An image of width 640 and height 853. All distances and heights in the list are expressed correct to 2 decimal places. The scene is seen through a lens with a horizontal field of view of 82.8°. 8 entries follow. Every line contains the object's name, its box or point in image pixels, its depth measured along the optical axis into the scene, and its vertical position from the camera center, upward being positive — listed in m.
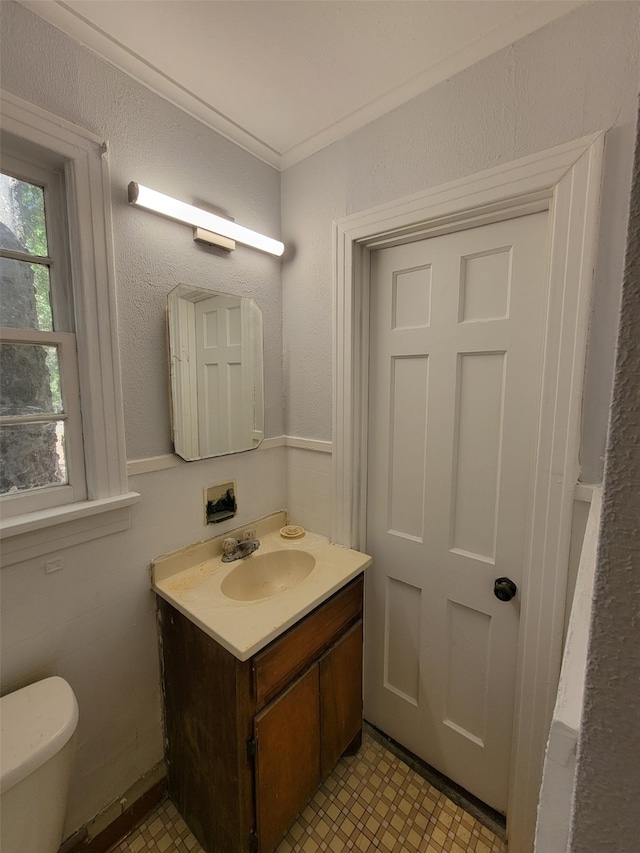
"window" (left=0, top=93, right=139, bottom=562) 0.94 +0.12
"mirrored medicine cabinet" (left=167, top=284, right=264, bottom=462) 1.23 +0.04
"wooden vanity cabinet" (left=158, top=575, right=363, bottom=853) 0.99 -1.01
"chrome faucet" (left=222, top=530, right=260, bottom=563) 1.35 -0.62
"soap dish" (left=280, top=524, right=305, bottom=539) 1.54 -0.63
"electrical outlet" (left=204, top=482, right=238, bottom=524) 1.36 -0.46
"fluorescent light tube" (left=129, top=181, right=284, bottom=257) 1.06 +0.54
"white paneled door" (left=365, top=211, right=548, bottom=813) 1.10 -0.32
